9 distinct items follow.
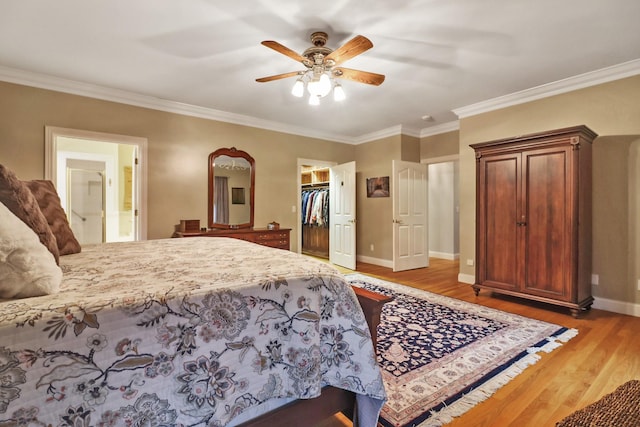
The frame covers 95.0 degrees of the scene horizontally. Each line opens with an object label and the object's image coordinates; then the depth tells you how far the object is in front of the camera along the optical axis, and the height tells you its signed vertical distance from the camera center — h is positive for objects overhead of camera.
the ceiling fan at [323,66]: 2.26 +1.27
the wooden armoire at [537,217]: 2.97 -0.01
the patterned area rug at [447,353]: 1.64 -1.03
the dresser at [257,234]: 4.02 -0.27
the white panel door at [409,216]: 5.04 +0.00
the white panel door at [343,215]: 5.37 +0.01
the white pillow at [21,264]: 0.85 -0.15
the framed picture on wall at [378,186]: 5.58 +0.57
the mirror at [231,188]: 4.49 +0.44
